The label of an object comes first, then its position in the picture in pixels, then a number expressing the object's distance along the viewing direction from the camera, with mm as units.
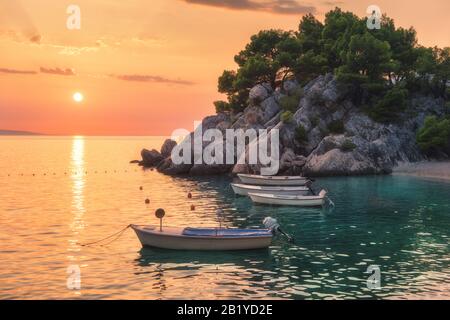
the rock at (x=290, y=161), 83938
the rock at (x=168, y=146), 109812
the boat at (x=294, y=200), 51406
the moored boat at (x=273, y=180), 70000
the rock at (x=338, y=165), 81562
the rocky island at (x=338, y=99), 86312
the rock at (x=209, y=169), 90375
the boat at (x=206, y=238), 32625
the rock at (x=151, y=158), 113312
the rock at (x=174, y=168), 93375
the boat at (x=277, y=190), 60250
